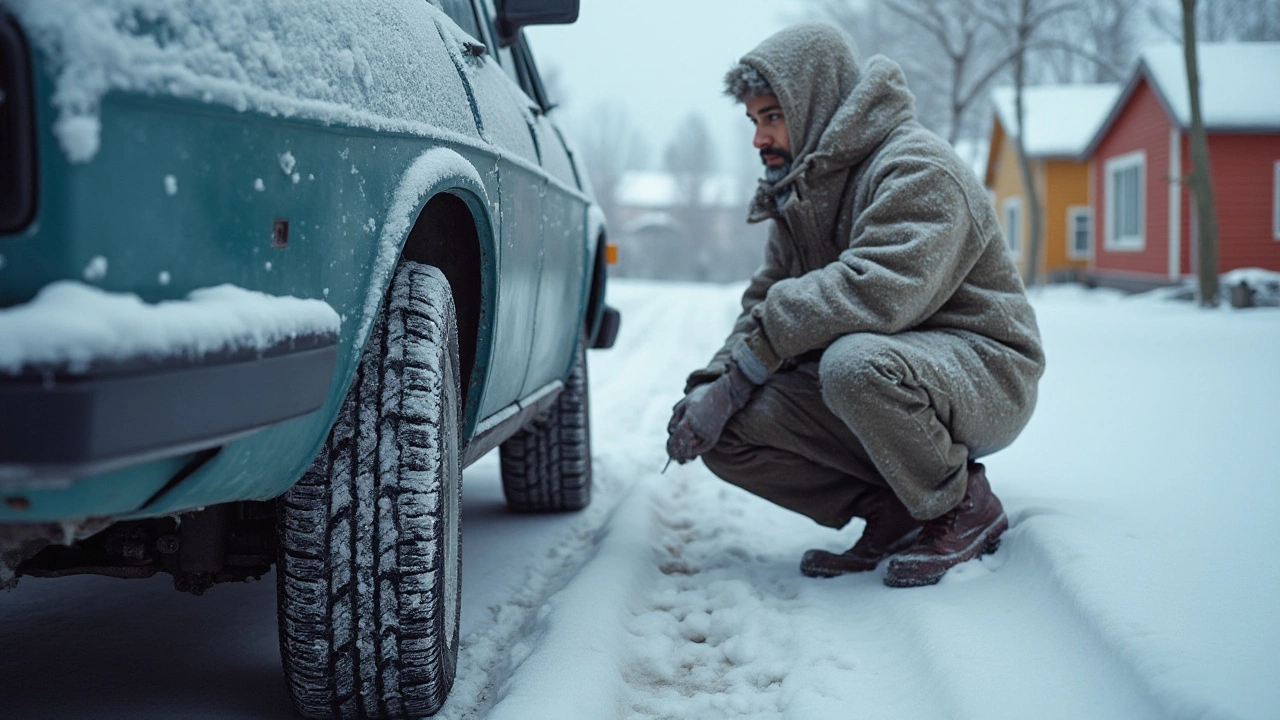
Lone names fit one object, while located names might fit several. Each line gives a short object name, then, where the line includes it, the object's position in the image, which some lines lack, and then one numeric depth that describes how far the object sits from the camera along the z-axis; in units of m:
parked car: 1.09
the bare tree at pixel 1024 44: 24.08
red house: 17.95
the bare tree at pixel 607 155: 67.00
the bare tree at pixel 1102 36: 41.48
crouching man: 2.89
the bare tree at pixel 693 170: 68.81
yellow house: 26.28
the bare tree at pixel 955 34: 23.39
